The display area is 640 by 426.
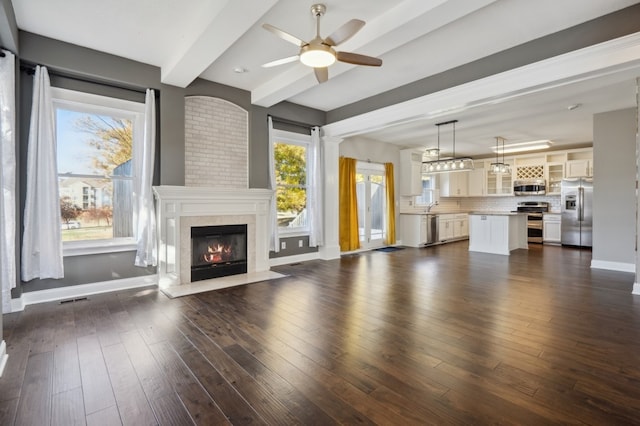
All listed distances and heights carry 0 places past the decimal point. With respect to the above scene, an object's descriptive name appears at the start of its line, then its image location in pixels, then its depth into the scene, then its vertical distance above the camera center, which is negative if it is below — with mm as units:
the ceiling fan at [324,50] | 2627 +1473
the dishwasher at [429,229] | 8492 -663
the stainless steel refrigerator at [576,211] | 7941 -178
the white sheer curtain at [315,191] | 6352 +312
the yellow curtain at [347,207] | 7133 -27
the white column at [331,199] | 6598 +149
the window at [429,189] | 10047 +531
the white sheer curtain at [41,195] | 3559 +152
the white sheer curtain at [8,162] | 3221 +493
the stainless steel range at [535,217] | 9188 -377
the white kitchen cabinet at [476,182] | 10422 +789
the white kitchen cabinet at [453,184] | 10469 +724
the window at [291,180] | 6137 +542
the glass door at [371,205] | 7773 +18
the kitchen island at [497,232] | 7246 -667
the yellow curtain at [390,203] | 8312 +69
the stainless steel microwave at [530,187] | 9172 +540
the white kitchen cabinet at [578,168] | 8438 +1015
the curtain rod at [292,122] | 5830 +1669
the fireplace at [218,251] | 4691 -713
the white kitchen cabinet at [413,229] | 8445 -663
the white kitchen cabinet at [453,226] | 9258 -664
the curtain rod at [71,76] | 3576 +1659
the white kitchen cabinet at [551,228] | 8828 -687
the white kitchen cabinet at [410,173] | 8719 +919
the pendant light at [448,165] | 6728 +907
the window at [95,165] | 3969 +572
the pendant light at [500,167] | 7896 +974
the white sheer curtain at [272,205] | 5656 +24
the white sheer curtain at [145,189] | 4320 +258
